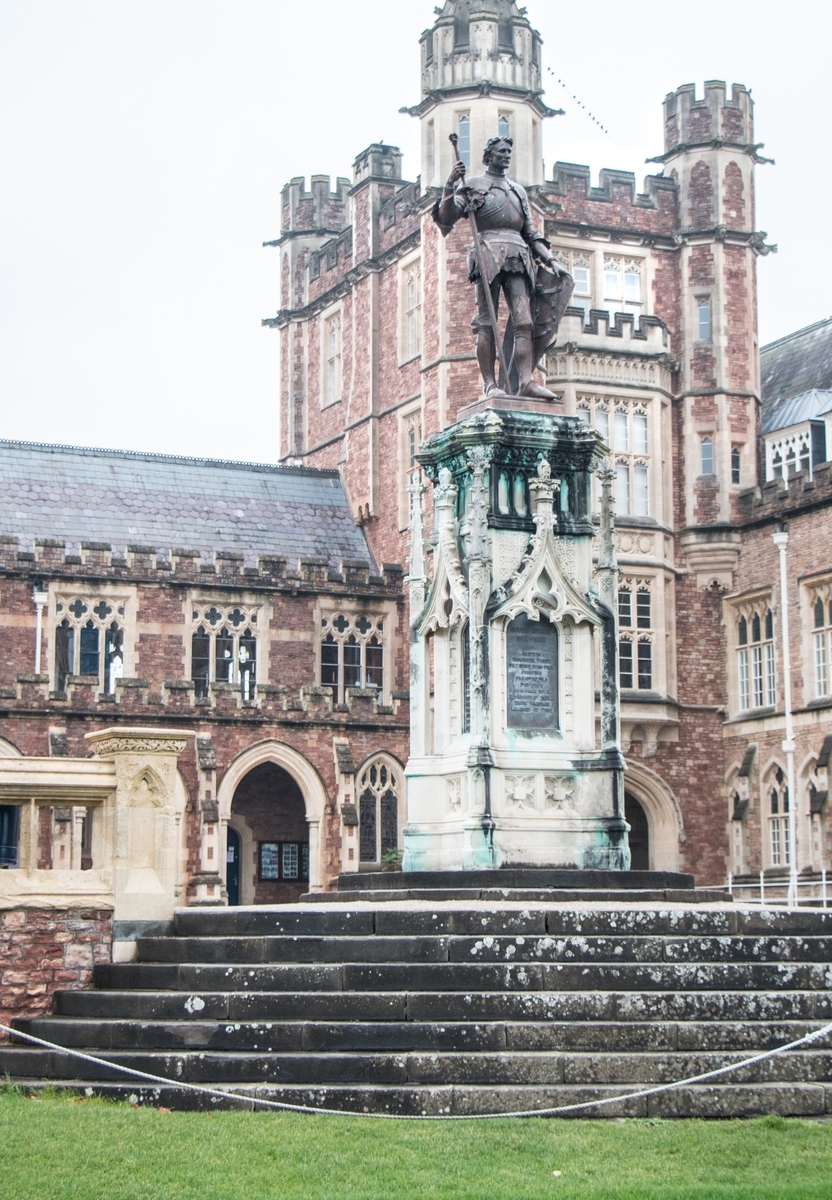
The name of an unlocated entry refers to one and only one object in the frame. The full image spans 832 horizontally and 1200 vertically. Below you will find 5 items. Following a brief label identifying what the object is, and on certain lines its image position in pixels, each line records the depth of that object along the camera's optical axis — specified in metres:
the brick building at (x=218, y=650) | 36.69
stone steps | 11.85
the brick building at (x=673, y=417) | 39.84
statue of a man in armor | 17.95
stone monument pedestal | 16.66
